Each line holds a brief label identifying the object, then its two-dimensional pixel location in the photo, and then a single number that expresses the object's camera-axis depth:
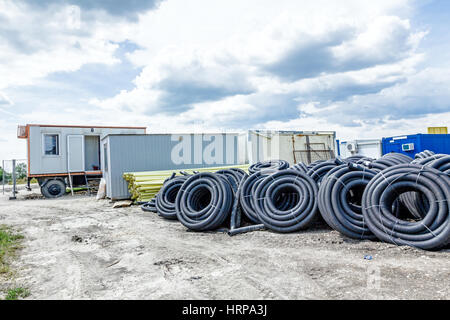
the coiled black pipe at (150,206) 11.25
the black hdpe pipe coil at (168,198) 9.59
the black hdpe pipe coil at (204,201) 7.70
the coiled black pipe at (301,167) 9.13
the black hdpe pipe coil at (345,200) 6.05
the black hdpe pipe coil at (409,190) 5.20
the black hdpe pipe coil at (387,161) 7.23
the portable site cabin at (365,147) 17.78
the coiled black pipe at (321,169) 8.50
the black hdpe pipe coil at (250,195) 7.79
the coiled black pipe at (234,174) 10.10
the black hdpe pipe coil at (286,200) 6.88
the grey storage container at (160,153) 14.46
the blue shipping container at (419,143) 15.55
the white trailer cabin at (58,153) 16.78
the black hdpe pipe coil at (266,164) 11.37
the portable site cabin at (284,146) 15.95
